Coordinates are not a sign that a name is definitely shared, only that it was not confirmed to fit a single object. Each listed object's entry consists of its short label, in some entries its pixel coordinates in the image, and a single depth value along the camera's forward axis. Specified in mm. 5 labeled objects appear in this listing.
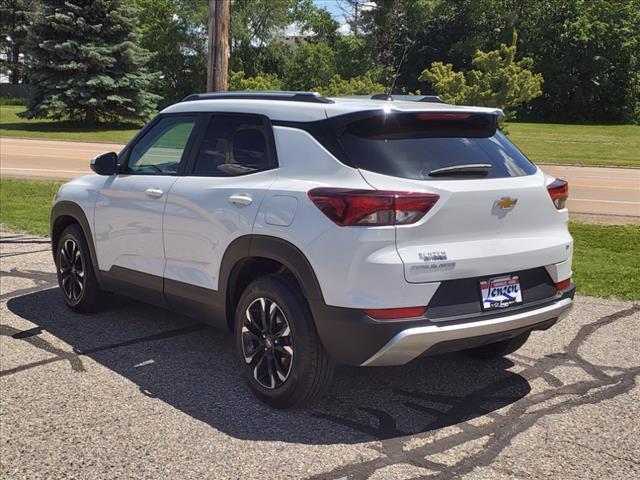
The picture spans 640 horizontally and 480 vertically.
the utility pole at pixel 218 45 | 9798
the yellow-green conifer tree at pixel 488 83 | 27058
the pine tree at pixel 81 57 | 32625
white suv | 3664
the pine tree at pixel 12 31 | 57688
